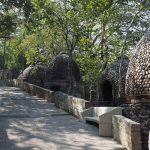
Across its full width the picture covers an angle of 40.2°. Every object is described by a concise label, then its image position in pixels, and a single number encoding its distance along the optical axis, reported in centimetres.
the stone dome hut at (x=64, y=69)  1611
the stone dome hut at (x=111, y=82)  1212
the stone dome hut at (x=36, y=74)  2002
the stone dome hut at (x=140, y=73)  658
